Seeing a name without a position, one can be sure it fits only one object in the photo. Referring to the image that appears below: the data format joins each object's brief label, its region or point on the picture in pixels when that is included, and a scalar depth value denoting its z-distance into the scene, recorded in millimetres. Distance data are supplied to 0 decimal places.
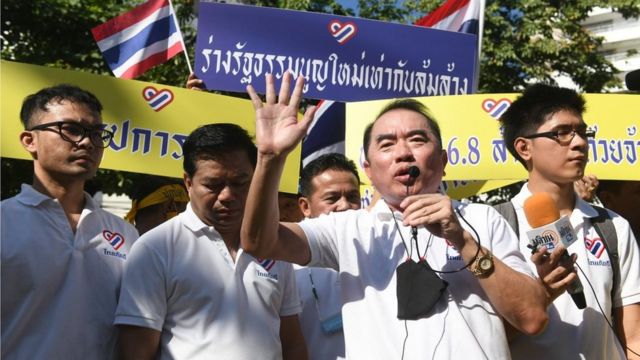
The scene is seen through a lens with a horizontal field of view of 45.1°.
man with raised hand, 2473
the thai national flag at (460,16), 6402
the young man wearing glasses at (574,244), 3076
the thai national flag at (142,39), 6168
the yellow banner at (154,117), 4531
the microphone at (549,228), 2627
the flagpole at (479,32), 5746
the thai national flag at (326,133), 6047
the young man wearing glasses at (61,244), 2928
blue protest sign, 5191
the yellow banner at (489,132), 4734
